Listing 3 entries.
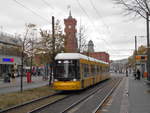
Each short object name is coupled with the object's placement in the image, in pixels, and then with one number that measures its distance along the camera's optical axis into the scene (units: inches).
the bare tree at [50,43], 812.3
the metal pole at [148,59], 972.4
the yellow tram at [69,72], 658.1
